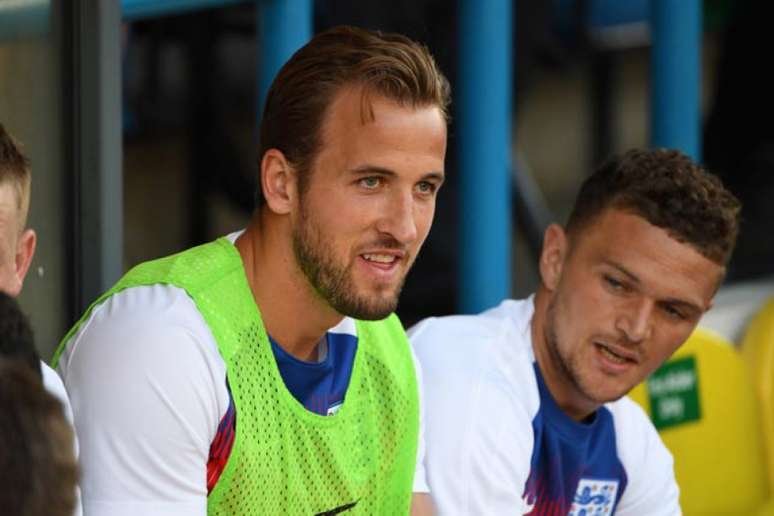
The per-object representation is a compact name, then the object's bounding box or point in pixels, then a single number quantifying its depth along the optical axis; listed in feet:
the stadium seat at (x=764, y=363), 24.84
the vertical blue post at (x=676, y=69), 25.32
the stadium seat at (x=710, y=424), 23.16
